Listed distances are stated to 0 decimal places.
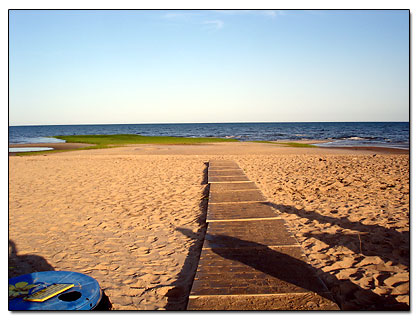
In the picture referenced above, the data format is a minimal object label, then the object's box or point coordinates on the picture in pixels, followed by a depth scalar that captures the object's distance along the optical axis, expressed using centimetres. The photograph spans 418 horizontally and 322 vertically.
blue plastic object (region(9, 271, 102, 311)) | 242
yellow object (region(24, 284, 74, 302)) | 249
